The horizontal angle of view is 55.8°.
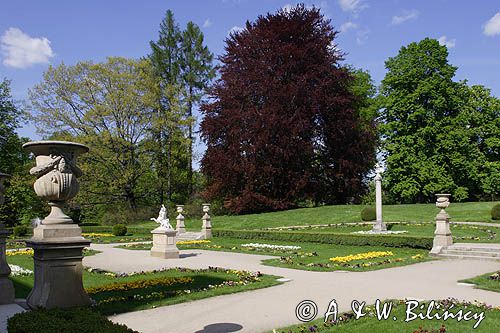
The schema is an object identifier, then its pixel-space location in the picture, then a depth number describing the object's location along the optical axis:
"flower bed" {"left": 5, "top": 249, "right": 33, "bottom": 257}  18.58
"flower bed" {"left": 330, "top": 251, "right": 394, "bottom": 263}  14.57
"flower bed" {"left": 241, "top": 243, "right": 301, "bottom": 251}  18.86
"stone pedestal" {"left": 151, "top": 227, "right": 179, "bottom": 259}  16.77
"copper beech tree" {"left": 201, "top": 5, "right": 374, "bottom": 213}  34.22
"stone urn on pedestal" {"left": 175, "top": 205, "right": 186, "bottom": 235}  26.89
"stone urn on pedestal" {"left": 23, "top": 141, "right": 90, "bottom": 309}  6.54
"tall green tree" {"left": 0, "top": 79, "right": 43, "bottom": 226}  38.48
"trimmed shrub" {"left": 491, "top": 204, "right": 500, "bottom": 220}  25.08
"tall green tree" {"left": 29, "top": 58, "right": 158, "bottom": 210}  37.94
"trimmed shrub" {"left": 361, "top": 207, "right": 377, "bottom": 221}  28.11
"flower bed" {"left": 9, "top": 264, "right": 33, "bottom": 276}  12.82
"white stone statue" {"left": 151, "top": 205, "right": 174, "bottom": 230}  17.20
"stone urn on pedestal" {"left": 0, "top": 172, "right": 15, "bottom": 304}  7.96
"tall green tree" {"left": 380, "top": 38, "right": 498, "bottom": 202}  37.78
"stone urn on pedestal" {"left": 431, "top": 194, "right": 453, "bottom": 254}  15.70
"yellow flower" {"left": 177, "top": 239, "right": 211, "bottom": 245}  22.17
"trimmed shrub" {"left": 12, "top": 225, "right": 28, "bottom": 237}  32.09
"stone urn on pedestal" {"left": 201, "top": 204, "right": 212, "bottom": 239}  25.09
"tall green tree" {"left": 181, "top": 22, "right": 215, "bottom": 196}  46.03
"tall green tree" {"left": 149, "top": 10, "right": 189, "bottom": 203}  41.91
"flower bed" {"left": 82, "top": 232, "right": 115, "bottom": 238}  29.34
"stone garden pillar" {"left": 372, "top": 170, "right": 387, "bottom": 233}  22.83
